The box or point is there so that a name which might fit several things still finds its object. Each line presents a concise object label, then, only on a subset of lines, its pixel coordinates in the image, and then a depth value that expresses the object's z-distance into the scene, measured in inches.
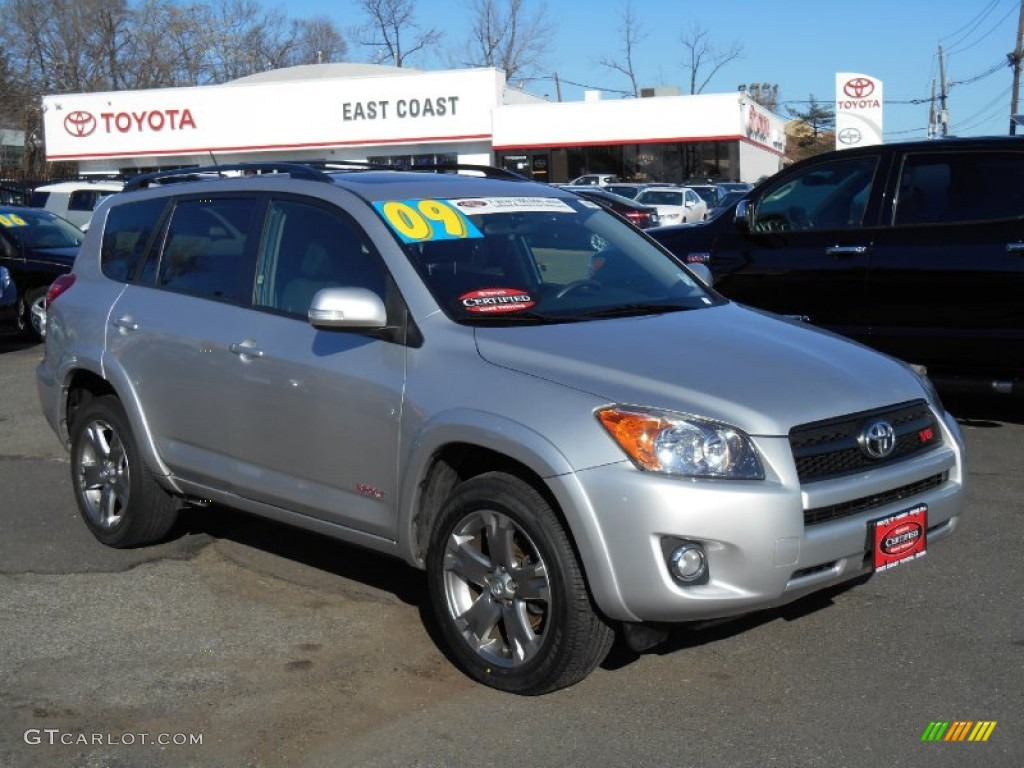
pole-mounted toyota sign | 1136.2
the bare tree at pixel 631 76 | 2863.2
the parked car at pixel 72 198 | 1098.7
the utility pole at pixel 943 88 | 2652.6
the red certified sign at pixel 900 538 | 167.3
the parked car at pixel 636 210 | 838.3
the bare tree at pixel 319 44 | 3272.6
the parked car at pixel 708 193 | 1363.2
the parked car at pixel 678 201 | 1245.1
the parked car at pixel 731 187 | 1435.0
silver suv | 157.2
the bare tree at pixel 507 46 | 2859.3
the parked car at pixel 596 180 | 1576.0
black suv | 321.1
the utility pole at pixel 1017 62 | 1680.6
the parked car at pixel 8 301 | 566.6
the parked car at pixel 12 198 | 1305.1
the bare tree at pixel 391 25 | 2960.1
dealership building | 1753.2
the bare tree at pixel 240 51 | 2847.0
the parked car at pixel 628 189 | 1294.3
